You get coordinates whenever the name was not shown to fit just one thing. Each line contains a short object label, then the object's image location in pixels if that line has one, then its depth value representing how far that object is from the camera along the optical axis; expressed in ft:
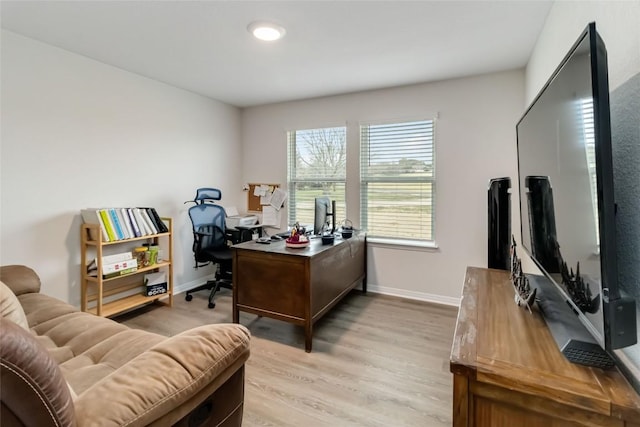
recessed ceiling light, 7.23
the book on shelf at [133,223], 9.61
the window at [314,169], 12.92
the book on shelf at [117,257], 8.99
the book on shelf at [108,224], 8.95
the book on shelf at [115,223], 9.14
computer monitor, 9.98
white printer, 13.39
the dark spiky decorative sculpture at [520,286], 4.26
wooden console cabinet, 2.48
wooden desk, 7.95
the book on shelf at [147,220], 10.03
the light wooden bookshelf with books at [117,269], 8.90
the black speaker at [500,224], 6.51
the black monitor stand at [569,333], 2.85
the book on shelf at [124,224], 9.34
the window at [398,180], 11.44
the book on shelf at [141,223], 9.80
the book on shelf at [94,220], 8.84
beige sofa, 2.16
